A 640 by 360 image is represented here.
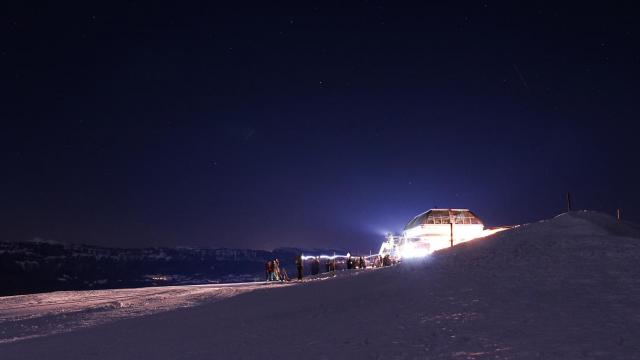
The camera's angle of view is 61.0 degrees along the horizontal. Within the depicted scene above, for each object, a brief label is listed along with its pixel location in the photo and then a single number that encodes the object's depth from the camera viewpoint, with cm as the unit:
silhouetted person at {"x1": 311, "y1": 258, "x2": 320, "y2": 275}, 4313
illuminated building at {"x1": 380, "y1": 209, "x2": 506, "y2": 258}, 6266
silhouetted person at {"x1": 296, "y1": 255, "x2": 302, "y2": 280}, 3446
